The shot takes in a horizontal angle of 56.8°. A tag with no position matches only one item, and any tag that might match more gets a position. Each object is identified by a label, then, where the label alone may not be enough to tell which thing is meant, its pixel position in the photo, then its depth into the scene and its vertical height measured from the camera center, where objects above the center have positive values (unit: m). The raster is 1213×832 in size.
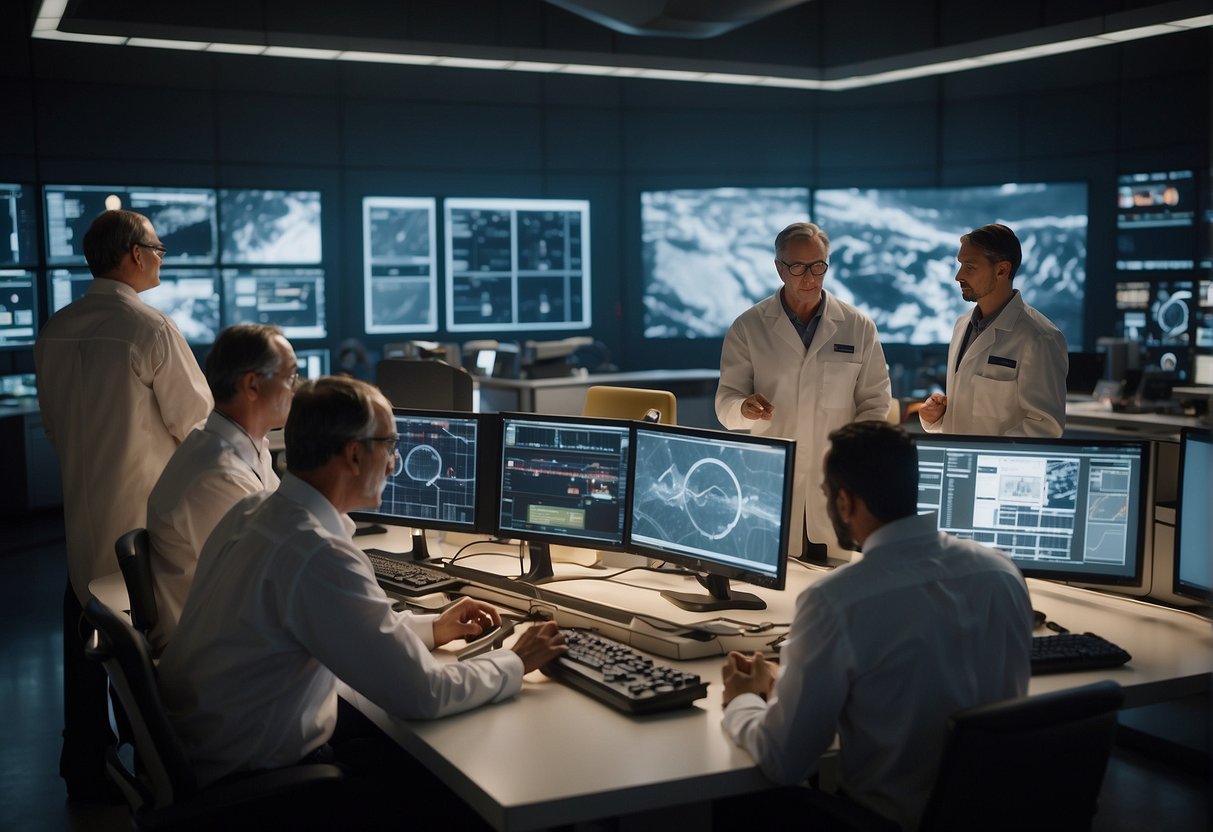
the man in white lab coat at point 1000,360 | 3.28 -0.13
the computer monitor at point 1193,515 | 2.44 -0.43
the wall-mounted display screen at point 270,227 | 8.68 +0.66
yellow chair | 3.14 -0.25
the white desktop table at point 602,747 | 1.70 -0.72
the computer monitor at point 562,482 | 2.73 -0.42
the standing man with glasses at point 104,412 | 3.30 -0.30
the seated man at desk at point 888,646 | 1.72 -0.51
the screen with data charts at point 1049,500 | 2.46 -0.41
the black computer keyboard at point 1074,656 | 2.16 -0.66
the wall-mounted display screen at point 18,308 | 7.84 +0.01
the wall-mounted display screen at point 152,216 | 8.05 +0.69
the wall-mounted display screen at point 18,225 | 7.83 +0.58
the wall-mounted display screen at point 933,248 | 9.07 +0.58
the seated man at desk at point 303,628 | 1.89 -0.54
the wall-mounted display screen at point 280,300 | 8.74 +0.09
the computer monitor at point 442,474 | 2.93 -0.43
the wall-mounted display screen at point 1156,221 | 8.31 +0.74
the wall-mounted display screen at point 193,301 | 8.45 +0.07
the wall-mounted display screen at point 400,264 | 9.27 +0.40
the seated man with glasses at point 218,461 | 2.49 -0.34
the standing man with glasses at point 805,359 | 3.60 -0.14
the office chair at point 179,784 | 1.83 -0.79
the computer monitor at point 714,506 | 2.38 -0.43
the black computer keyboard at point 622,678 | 2.01 -0.68
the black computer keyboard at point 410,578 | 2.78 -0.67
